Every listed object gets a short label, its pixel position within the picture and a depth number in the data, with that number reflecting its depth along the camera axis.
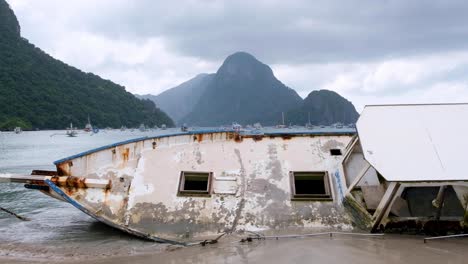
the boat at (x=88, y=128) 115.25
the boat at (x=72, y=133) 94.91
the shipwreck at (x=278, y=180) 6.89
